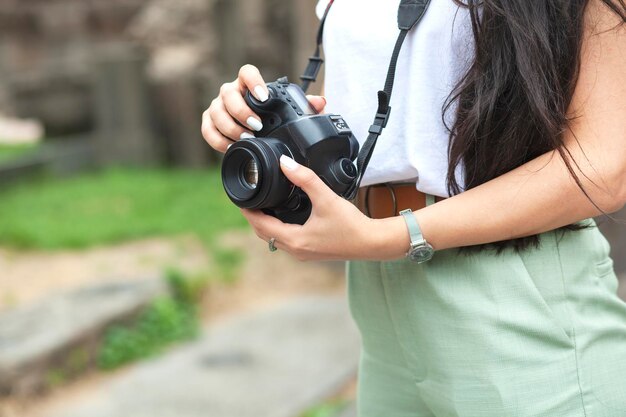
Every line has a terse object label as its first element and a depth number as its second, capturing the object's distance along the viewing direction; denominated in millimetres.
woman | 1369
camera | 1396
